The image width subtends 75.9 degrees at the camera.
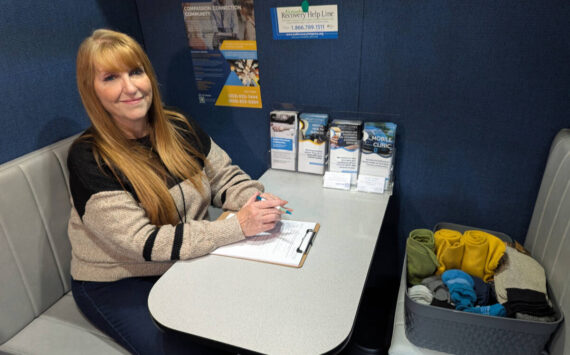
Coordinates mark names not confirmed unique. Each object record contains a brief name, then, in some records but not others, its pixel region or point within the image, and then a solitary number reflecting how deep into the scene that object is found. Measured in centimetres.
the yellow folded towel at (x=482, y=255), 119
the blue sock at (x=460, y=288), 108
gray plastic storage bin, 99
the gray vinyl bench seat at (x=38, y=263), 121
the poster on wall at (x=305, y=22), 147
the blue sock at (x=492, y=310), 104
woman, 113
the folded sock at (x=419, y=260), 118
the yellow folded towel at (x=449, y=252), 122
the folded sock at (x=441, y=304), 108
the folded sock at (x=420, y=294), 110
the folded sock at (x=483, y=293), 112
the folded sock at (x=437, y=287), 111
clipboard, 111
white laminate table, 86
